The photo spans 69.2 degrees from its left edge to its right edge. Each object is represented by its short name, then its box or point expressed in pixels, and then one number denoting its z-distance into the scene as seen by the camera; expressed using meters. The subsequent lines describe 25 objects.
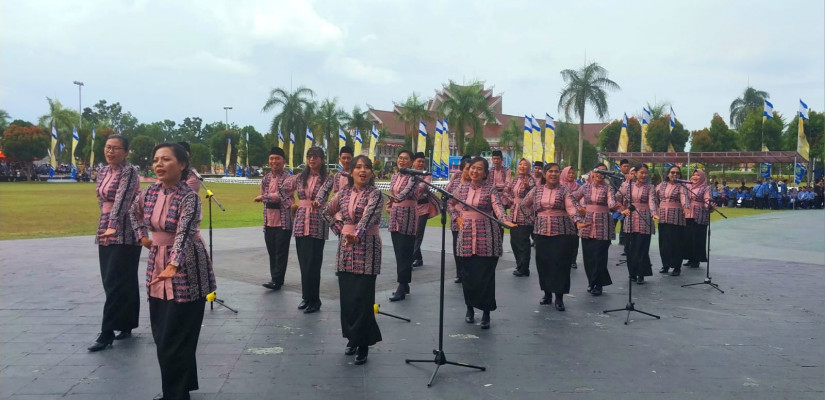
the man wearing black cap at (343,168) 6.84
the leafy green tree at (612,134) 57.59
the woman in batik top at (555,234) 6.92
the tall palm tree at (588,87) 39.78
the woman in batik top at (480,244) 5.96
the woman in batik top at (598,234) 7.78
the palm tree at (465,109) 46.03
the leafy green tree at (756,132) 40.28
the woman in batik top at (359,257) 4.87
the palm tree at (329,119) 53.41
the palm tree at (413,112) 51.62
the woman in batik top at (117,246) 5.14
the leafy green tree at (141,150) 56.03
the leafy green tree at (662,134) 49.59
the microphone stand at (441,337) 4.65
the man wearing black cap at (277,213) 7.44
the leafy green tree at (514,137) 56.67
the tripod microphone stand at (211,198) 6.20
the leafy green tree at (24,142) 46.38
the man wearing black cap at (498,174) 9.50
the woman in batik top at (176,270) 3.93
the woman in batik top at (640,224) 8.48
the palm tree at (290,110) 51.75
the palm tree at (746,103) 49.69
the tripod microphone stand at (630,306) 6.51
